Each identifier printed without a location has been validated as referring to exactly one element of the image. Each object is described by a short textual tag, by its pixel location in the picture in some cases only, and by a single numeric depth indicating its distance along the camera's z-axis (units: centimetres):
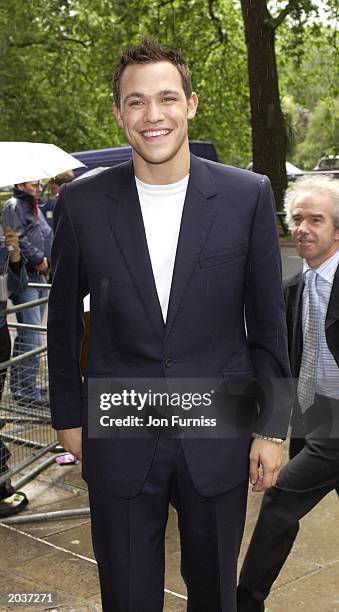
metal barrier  593
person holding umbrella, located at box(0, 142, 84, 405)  546
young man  289
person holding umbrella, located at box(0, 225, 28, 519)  576
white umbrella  525
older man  400
